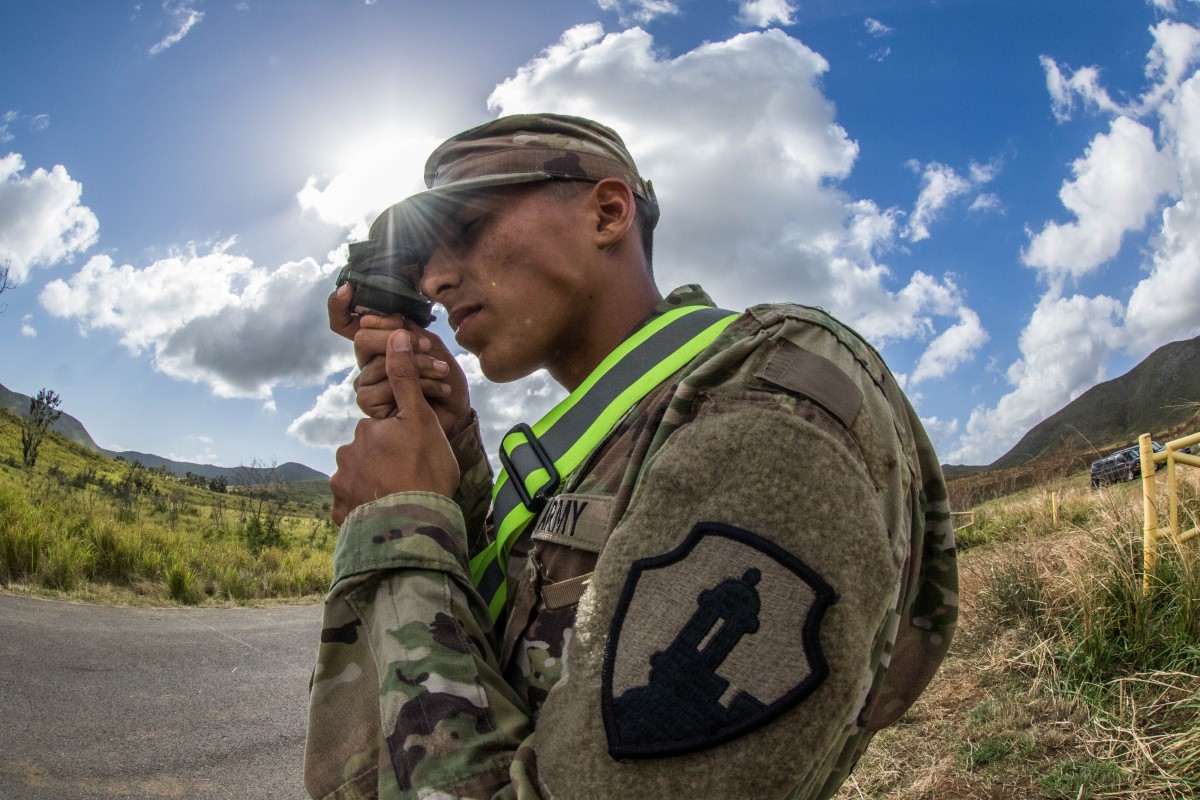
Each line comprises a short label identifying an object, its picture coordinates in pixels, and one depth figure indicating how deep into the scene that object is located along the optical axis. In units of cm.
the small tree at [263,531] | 1533
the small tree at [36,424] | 3170
